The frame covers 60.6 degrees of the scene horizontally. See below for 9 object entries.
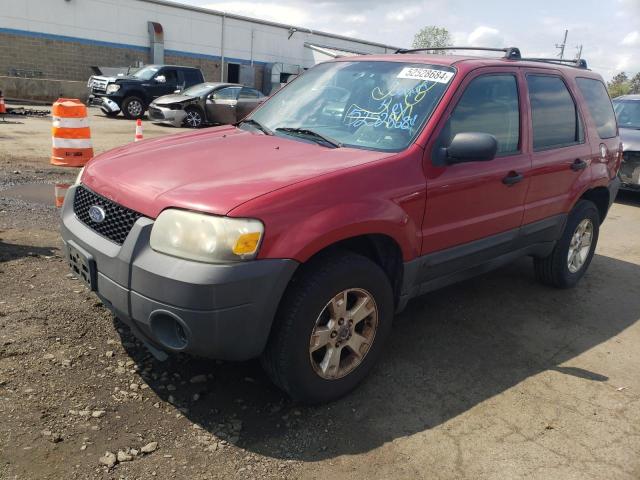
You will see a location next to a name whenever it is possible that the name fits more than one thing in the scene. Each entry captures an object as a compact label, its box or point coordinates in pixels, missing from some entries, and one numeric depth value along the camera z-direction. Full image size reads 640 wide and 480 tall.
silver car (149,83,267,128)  15.16
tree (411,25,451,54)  73.06
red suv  2.41
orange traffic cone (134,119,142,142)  9.91
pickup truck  17.34
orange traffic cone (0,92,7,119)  14.38
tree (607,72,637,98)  46.49
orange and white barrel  7.76
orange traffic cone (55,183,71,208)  5.88
